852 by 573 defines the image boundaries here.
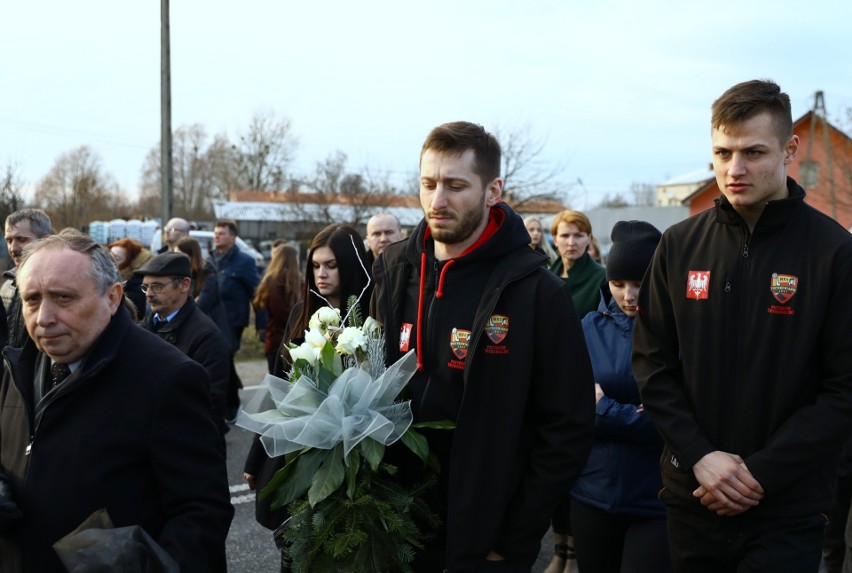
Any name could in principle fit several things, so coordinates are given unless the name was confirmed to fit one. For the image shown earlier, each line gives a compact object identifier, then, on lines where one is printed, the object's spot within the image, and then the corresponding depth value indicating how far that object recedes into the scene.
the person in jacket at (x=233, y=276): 9.57
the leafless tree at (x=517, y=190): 28.67
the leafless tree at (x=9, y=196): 15.82
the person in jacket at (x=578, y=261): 5.70
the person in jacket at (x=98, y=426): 2.29
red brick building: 30.83
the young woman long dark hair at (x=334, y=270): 4.46
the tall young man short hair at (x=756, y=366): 2.61
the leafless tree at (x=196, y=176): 66.62
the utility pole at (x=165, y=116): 13.48
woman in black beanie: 3.39
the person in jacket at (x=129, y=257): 7.10
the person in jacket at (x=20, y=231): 6.08
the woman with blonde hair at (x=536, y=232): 7.96
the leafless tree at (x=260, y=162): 56.34
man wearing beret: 4.57
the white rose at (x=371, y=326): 2.78
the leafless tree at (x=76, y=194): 33.62
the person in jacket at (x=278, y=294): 7.89
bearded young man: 2.57
